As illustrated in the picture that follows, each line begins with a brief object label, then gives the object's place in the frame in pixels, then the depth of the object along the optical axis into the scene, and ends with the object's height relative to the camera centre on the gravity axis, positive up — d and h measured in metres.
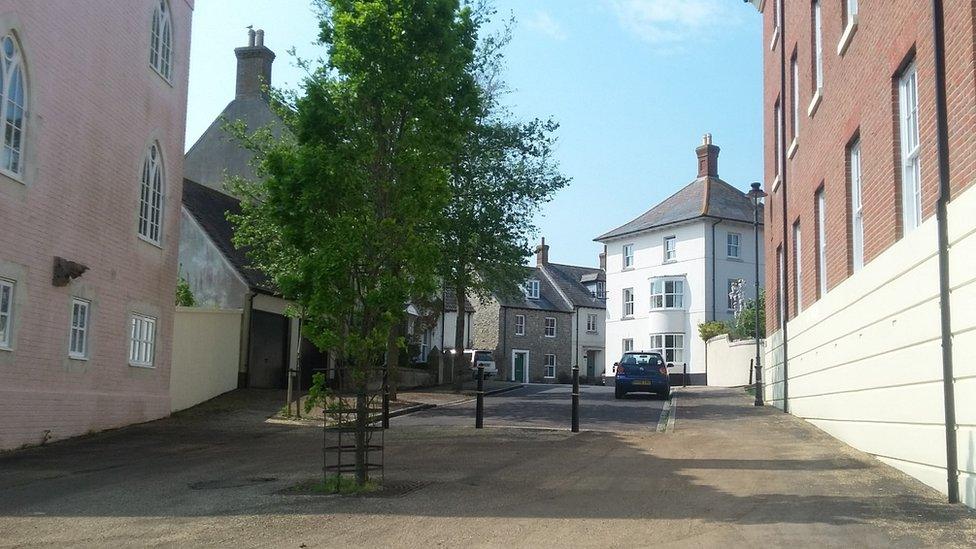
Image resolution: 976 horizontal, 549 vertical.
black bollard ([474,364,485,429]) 18.33 -0.95
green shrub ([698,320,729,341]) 44.06 +2.02
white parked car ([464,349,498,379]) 50.78 +0.36
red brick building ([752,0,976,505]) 8.38 +1.82
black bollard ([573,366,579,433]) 17.53 -0.69
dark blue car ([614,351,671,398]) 28.48 -0.22
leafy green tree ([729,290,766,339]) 38.16 +2.06
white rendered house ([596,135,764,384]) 48.81 +5.61
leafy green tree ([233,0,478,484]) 10.31 +2.27
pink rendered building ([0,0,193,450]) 14.20 +2.67
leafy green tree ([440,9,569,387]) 28.36 +5.35
